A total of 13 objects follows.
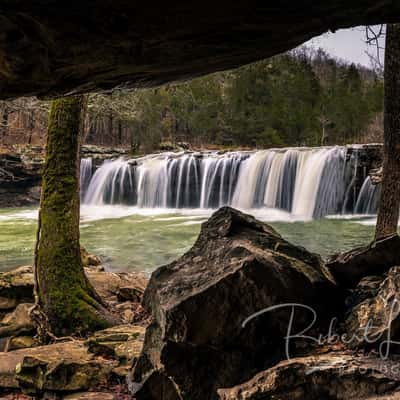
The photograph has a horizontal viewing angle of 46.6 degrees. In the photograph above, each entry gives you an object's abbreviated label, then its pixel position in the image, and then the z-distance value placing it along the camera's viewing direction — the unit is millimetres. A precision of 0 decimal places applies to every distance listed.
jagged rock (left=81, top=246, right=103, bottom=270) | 9242
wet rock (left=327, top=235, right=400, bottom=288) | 3305
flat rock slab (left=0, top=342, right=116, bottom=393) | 3812
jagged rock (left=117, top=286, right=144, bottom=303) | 6738
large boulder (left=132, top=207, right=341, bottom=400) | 2930
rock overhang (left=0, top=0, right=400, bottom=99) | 1666
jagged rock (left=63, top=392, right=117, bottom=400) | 3524
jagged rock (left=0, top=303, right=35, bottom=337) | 5480
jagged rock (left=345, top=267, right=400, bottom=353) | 2580
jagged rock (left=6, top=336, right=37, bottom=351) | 5160
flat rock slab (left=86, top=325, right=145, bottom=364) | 4160
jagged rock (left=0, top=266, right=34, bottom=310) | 6429
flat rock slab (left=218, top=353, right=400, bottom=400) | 2377
